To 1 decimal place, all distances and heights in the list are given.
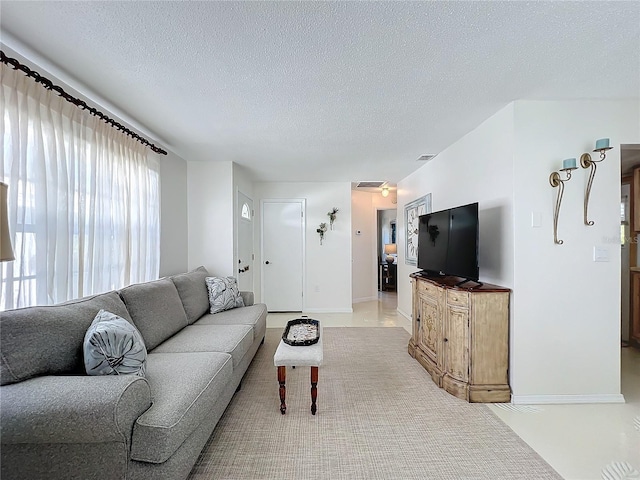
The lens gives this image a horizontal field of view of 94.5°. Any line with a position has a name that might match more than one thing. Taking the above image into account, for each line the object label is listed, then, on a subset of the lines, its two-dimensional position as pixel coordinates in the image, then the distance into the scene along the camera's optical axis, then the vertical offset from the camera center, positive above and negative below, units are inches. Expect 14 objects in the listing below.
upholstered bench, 82.4 -33.2
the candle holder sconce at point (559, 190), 91.0 +15.9
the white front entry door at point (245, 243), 174.9 -0.9
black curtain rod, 61.1 +37.2
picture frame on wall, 165.1 +12.3
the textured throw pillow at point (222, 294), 129.8 -23.7
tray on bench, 89.3 -30.6
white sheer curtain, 64.2 +11.7
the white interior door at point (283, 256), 212.5 -10.4
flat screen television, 96.1 -0.1
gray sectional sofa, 46.9 -30.2
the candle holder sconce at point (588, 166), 90.4 +23.3
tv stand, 92.9 -32.6
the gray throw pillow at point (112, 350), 57.9 -22.0
